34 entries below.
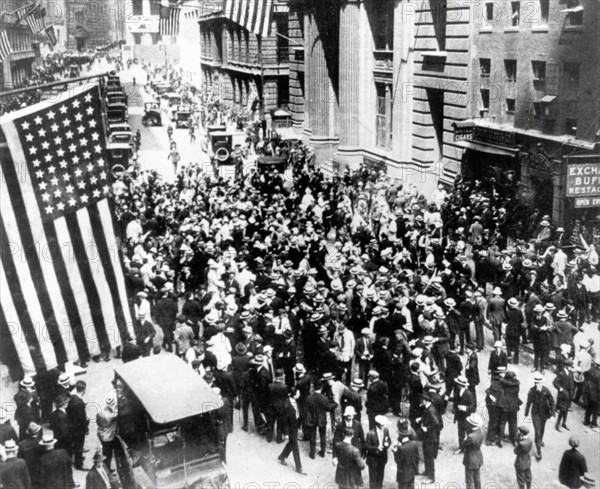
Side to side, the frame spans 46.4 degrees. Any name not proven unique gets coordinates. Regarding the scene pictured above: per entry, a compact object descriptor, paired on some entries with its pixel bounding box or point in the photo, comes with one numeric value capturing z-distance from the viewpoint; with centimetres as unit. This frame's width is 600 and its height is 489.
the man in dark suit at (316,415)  1266
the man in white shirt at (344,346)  1502
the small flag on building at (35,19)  3372
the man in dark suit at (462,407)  1259
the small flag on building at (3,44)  2790
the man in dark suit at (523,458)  1116
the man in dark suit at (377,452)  1145
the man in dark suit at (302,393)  1293
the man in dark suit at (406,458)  1121
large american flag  910
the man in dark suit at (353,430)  1123
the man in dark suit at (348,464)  1104
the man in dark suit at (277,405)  1265
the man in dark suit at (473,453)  1127
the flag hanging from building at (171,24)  3250
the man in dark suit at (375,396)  1325
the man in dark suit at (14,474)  1002
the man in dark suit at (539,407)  1259
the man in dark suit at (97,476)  1016
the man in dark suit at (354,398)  1280
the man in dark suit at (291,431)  1230
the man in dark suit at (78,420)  1201
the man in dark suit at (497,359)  1358
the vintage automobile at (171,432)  1027
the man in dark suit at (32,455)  1075
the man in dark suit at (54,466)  1044
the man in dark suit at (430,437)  1214
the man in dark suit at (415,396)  1303
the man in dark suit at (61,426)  1184
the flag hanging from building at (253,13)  3091
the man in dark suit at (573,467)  1082
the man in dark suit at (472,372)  1373
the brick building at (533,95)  2331
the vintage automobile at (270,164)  3541
